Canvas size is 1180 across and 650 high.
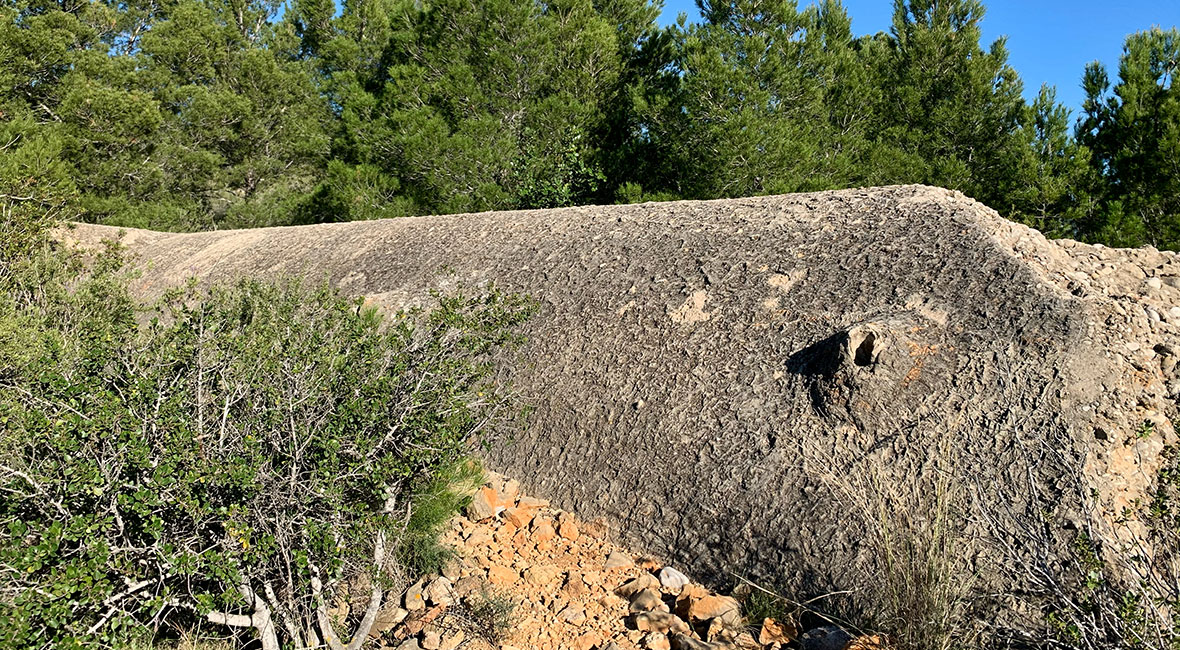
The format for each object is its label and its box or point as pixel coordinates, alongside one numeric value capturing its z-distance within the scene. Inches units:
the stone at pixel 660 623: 164.6
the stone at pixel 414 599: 173.8
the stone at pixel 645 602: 172.2
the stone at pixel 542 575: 183.8
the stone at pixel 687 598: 170.6
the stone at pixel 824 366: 174.7
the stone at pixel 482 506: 208.1
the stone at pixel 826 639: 156.9
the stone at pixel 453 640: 160.7
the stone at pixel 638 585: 178.7
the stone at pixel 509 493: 215.9
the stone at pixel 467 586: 177.0
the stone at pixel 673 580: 181.0
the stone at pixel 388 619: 167.5
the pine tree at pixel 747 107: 493.0
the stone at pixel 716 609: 166.1
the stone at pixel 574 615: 169.9
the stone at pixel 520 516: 205.8
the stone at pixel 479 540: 196.5
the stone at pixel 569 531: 200.7
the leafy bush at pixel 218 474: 129.1
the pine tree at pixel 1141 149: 434.9
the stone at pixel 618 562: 189.0
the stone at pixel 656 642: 159.0
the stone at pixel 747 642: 159.0
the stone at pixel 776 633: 160.6
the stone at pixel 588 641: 162.1
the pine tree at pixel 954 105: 513.0
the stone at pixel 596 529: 200.7
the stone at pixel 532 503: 213.8
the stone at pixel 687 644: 155.8
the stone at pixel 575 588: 178.9
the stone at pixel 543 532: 199.6
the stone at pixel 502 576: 182.5
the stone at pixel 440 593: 173.5
